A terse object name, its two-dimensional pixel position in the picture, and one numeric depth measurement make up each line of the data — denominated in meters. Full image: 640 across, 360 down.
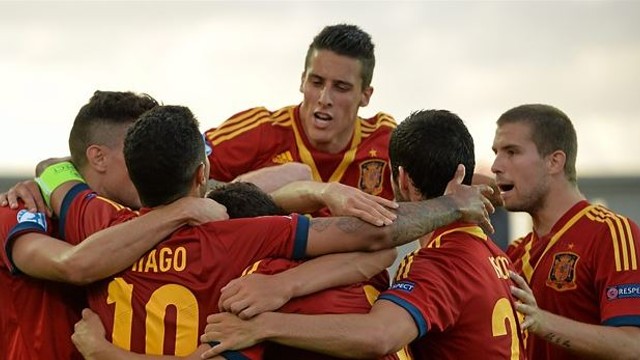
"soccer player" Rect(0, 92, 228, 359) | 8.61
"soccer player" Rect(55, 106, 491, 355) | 8.47
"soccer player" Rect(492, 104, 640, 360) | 10.37
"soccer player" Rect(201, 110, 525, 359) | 8.27
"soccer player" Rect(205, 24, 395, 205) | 12.42
